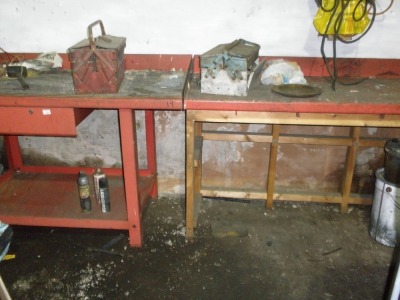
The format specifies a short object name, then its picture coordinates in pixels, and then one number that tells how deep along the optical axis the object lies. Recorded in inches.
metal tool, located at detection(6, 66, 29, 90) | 78.1
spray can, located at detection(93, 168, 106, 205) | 89.9
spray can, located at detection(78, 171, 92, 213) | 87.4
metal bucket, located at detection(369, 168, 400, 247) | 86.5
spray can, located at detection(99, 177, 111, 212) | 87.0
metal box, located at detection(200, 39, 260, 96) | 75.1
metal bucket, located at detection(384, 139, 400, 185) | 84.7
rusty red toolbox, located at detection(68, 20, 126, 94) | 73.5
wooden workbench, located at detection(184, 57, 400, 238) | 73.9
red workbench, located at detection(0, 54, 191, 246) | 73.6
